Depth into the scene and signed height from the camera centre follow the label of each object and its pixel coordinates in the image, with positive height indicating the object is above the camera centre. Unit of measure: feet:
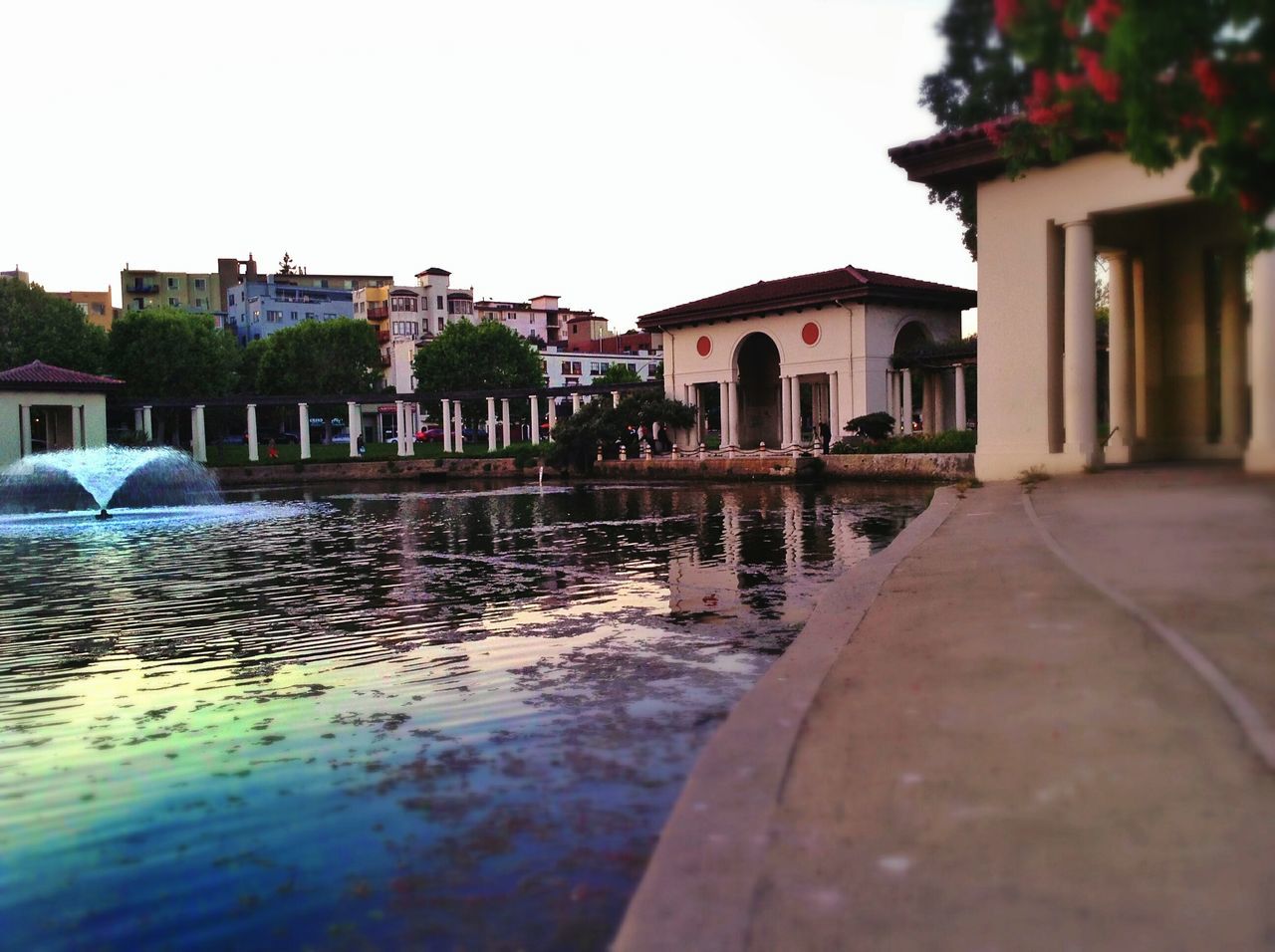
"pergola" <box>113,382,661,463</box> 207.31 +10.35
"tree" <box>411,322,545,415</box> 294.05 +24.71
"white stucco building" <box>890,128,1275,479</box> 56.24 +6.72
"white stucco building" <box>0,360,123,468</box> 177.78 +9.56
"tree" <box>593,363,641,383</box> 330.13 +22.53
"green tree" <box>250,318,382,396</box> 300.61 +26.62
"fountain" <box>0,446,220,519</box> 125.29 -1.86
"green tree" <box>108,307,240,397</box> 258.37 +25.14
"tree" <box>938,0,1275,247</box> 11.77 +4.04
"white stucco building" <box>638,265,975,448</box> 144.36 +13.61
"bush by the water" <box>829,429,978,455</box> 112.27 -0.13
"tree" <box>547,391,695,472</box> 161.99 +3.84
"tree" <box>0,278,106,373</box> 236.22 +28.84
